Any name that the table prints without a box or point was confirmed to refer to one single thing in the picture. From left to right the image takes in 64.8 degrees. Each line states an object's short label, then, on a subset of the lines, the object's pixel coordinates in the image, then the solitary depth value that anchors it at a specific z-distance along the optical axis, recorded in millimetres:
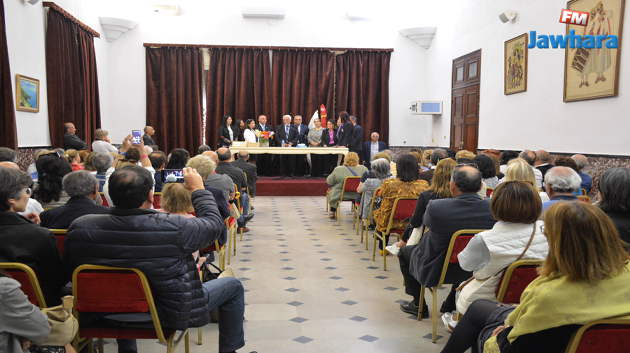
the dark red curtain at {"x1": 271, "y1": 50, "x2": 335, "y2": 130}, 12977
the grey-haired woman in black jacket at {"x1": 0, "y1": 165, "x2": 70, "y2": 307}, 2026
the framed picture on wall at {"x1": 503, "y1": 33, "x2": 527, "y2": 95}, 8336
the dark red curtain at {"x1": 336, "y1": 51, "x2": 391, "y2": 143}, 13102
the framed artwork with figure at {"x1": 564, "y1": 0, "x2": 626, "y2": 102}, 6223
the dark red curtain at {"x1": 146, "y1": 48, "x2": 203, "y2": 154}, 12695
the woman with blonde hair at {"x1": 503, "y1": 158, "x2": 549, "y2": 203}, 3600
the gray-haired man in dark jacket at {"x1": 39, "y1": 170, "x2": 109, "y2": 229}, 2689
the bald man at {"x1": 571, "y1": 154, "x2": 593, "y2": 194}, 5254
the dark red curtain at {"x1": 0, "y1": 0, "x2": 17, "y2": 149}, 7146
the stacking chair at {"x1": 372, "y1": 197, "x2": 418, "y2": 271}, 4391
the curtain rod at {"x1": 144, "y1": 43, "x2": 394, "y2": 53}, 12578
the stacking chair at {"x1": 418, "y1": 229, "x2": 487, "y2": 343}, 2766
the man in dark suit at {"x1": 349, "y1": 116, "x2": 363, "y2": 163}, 11500
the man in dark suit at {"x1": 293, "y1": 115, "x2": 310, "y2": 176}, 11836
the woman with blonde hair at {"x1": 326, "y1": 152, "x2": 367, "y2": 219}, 6812
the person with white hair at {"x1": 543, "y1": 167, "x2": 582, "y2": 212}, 3178
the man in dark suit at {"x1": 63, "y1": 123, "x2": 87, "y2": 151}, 8898
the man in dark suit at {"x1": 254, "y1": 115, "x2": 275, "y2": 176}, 12167
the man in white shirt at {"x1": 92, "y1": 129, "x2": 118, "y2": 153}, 9258
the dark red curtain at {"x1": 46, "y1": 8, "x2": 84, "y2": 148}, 8758
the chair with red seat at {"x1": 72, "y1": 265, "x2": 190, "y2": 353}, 2023
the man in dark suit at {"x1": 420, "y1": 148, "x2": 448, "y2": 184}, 5421
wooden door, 10258
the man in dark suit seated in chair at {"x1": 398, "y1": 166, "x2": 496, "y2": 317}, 2871
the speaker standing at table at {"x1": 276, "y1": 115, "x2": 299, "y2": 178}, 11555
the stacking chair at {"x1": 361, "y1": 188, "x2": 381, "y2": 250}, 5093
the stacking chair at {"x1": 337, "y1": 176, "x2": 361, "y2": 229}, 6581
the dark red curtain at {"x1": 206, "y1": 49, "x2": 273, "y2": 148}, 12859
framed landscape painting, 7691
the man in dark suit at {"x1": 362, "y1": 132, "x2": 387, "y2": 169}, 12203
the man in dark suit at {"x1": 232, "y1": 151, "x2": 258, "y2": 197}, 6969
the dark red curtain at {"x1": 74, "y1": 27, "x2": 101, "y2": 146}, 10086
